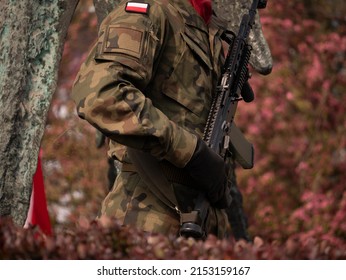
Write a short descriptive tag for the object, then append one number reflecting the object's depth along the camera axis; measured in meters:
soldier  7.42
